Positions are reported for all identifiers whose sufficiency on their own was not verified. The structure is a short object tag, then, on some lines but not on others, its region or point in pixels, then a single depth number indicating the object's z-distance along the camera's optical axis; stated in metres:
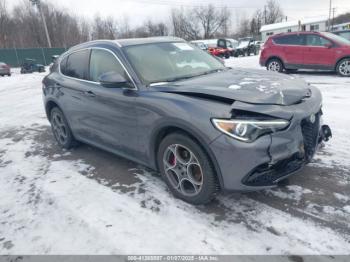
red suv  10.75
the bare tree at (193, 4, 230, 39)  81.62
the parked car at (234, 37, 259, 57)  32.91
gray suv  2.85
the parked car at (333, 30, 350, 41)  14.59
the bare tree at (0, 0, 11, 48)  53.81
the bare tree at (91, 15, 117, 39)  69.96
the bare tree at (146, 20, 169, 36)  75.56
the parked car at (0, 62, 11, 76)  26.70
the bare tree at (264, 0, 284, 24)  89.31
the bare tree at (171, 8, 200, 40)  78.25
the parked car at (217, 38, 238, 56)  31.70
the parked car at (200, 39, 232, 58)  30.36
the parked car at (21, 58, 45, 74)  29.67
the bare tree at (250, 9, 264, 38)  87.47
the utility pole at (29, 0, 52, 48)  35.56
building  61.19
